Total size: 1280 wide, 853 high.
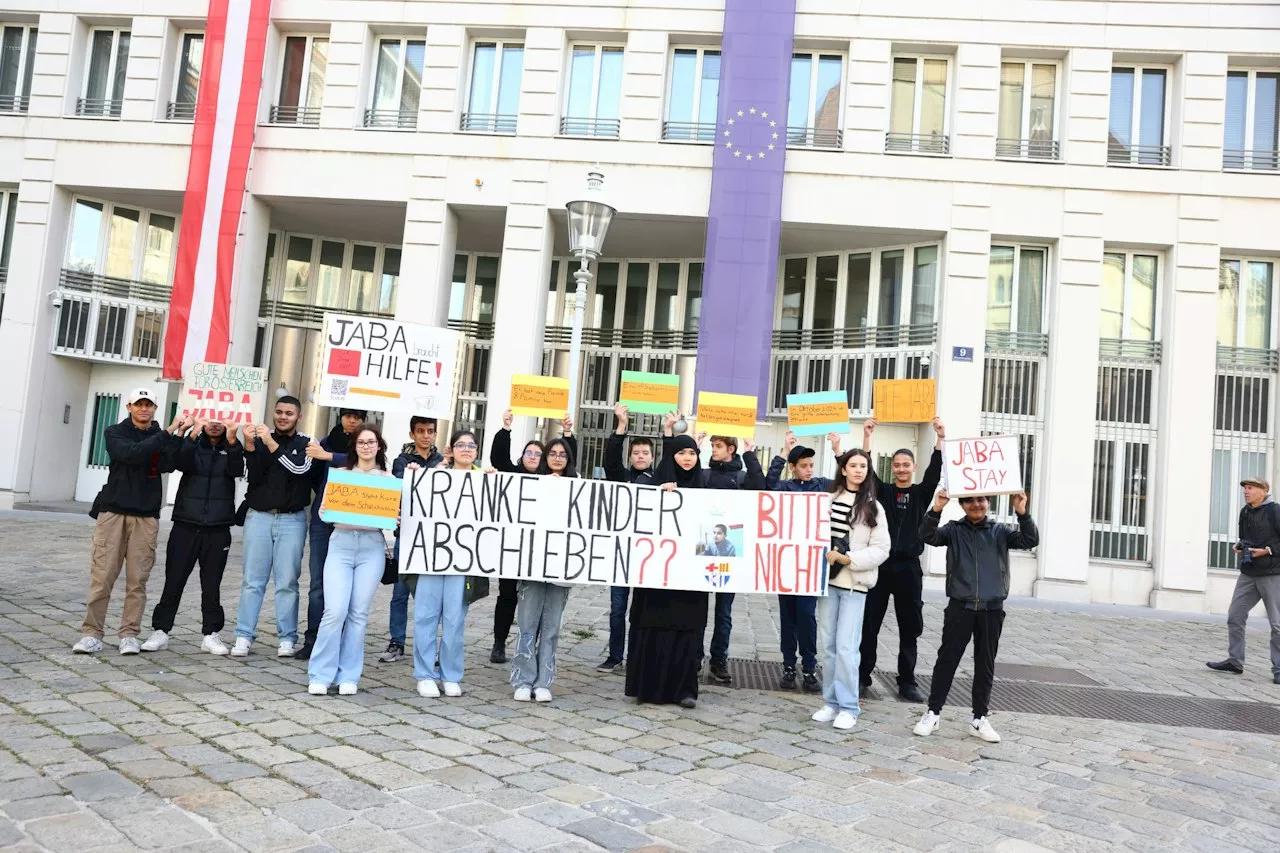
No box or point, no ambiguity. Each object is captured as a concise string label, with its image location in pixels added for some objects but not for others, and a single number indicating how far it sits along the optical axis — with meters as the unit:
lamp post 11.05
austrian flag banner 18.14
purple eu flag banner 16.89
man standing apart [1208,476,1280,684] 9.98
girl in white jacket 6.72
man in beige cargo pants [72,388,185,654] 7.16
